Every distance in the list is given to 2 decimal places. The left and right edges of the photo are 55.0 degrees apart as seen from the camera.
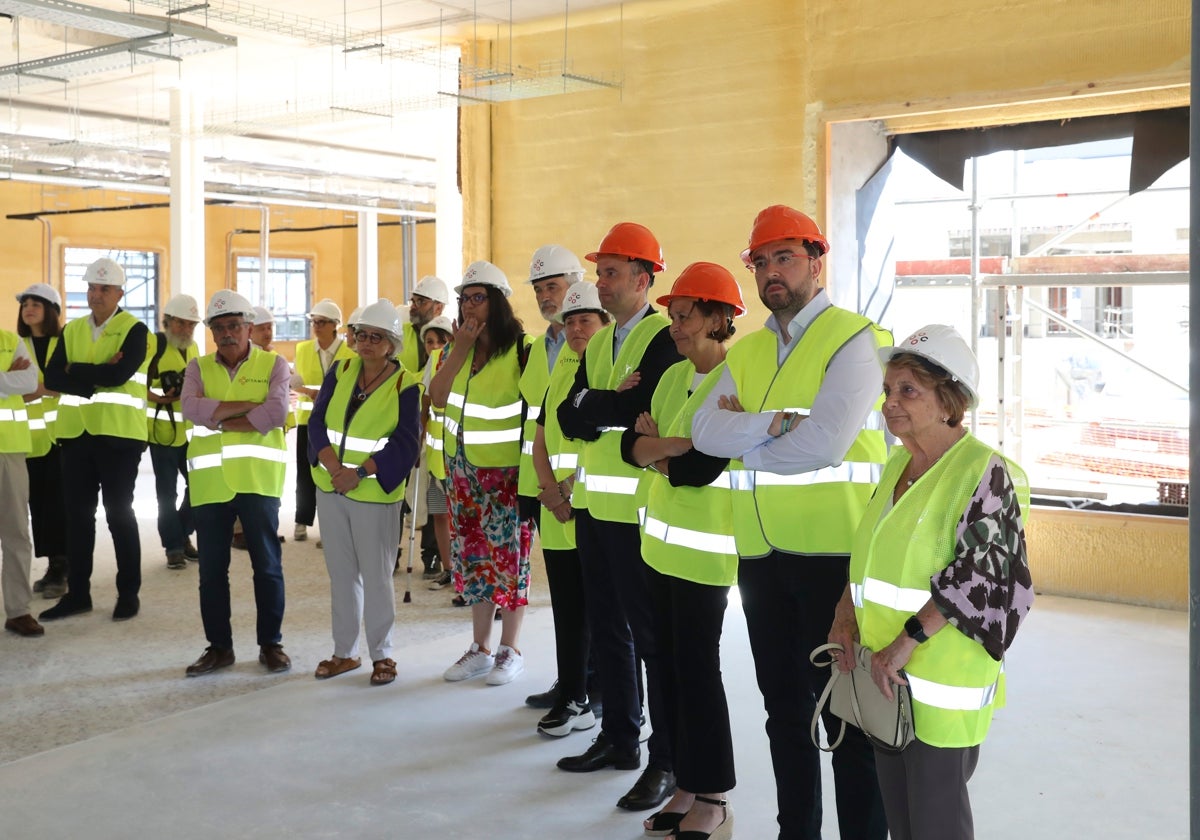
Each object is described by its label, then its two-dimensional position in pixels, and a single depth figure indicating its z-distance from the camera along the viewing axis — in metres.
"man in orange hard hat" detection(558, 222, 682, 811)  3.64
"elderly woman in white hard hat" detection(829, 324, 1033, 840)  2.31
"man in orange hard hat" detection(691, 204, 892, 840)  2.94
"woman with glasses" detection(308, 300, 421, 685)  4.91
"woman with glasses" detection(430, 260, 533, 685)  4.85
